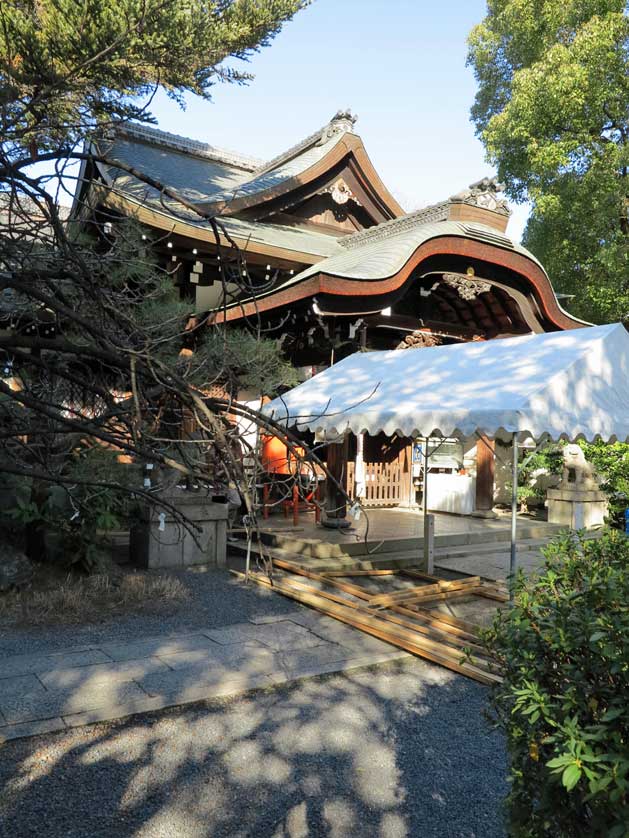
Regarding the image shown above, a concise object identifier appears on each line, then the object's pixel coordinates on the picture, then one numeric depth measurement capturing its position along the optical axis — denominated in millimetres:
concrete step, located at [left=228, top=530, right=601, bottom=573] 8273
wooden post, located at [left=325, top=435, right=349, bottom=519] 9672
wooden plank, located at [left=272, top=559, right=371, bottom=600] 6846
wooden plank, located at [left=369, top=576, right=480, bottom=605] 6551
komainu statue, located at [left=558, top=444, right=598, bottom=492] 11945
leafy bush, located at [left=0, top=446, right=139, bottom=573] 6664
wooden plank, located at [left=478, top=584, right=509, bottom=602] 7030
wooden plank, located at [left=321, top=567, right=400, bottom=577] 7895
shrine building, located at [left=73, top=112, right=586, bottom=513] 9555
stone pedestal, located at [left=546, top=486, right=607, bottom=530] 11695
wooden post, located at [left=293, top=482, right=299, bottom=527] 10000
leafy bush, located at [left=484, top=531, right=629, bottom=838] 1682
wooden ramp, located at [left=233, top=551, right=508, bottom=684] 5230
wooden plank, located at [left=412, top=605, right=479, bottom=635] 5789
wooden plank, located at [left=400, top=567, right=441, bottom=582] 7791
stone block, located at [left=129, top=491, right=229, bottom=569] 7863
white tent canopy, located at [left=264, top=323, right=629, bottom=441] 5918
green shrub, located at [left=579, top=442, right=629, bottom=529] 12570
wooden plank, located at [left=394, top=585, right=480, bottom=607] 6727
